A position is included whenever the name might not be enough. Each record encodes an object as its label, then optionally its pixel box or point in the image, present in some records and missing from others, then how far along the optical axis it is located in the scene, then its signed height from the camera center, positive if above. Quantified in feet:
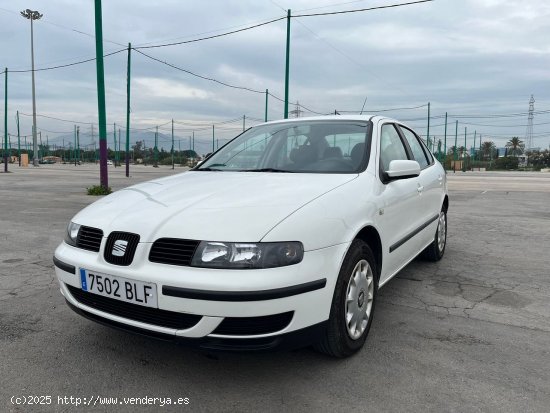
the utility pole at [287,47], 57.62 +14.66
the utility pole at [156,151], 148.05 +2.79
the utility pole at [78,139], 173.91 +7.32
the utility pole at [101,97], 37.78 +5.32
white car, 7.10 -1.60
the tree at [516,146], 265.21 +12.00
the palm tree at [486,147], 239.19 +11.05
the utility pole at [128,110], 67.50 +7.52
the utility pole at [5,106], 92.54 +10.48
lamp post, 122.01 +26.74
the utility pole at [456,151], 157.34 +5.16
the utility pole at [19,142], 138.85 +4.55
